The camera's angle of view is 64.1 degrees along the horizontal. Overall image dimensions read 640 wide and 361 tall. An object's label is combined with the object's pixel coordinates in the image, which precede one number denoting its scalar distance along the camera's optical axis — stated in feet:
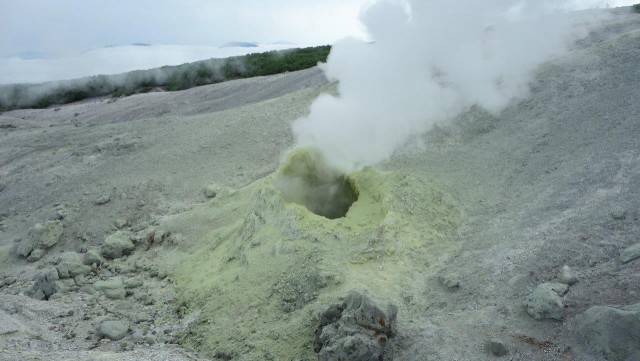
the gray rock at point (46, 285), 21.08
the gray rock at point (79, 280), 21.84
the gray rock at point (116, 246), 24.54
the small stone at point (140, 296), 20.38
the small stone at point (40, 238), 26.78
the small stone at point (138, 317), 18.65
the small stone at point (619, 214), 17.10
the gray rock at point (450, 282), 16.58
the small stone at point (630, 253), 14.99
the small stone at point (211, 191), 29.78
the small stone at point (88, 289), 20.97
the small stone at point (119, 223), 28.19
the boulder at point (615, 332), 12.29
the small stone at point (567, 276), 14.96
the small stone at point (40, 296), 20.98
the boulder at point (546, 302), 13.94
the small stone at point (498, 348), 13.38
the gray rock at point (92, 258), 23.40
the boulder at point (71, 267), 22.08
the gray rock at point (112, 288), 20.72
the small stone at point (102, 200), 30.40
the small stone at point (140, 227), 27.17
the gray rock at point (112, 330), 17.20
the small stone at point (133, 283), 21.45
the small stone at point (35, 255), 26.27
